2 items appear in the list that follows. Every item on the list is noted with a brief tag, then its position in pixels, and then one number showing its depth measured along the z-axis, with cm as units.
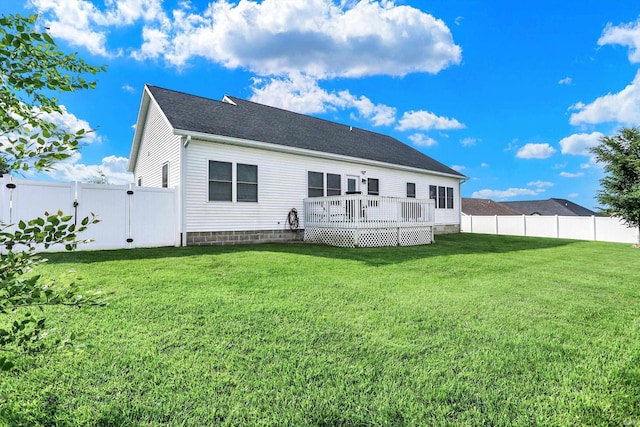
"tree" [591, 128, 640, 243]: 1369
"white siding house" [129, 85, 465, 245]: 978
